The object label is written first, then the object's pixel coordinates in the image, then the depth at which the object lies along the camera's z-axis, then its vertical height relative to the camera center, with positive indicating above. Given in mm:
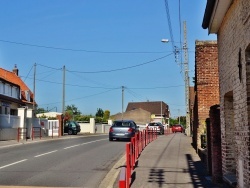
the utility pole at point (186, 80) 38188 +4258
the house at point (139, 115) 107625 +2386
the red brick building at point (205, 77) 14969 +1795
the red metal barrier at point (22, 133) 31969 -767
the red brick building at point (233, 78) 5801 +799
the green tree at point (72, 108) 125375 +5062
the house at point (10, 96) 38406 +3115
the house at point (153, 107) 123300 +5413
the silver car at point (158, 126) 44656 -328
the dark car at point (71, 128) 46594 -521
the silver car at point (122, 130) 27625 -448
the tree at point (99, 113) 114238 +3118
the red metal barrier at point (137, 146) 4930 -763
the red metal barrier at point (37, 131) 34962 -689
